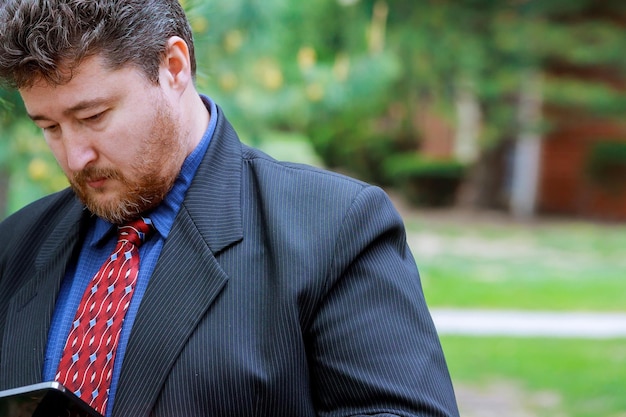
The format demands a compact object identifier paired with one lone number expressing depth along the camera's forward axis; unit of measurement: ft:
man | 10.29
